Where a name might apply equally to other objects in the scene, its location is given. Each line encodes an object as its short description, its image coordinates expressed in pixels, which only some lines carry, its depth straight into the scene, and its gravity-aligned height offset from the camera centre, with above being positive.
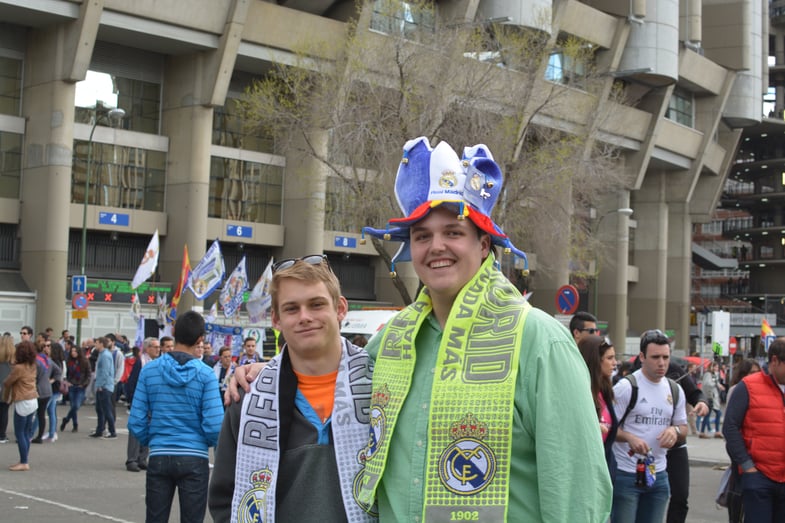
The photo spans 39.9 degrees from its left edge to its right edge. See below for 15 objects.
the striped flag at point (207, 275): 28.28 +1.06
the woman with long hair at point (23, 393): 15.17 -1.24
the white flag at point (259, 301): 26.02 +0.39
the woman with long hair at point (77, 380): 21.45 -1.37
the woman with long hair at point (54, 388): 18.88 -1.46
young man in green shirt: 3.09 -0.19
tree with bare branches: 31.88 +6.36
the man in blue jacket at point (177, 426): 7.51 -0.79
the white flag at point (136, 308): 30.11 +0.14
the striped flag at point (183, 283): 29.44 +0.87
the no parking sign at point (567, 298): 24.56 +0.68
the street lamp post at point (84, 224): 33.00 +2.83
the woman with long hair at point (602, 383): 7.49 -0.37
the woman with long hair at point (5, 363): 18.52 -0.95
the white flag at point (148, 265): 28.48 +1.28
